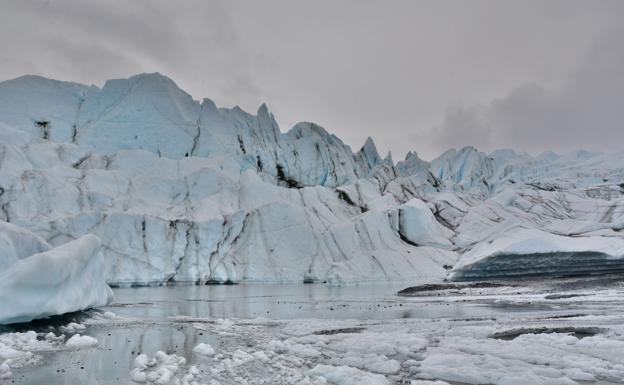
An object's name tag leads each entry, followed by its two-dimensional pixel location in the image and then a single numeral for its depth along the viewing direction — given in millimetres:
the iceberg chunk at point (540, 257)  39688
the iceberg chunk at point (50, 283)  15781
